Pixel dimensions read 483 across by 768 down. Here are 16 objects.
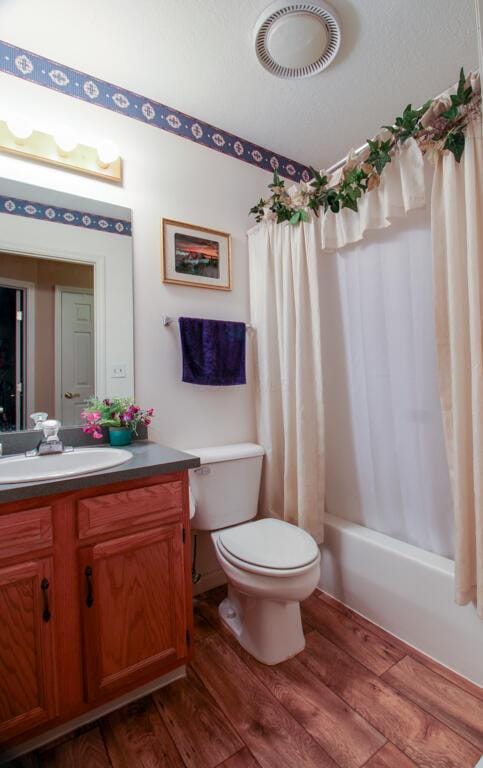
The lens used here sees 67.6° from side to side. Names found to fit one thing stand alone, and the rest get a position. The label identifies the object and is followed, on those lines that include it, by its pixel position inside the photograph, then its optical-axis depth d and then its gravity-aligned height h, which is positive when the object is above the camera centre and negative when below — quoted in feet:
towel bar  5.94 +1.28
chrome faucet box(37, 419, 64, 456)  4.50 -0.52
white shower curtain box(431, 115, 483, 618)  3.73 +0.60
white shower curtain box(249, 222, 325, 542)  5.73 +0.39
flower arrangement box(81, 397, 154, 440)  4.98 -0.25
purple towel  5.99 +0.76
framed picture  6.04 +2.46
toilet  4.36 -2.04
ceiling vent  4.38 +4.62
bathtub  4.26 -2.73
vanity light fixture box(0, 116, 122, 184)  4.82 +3.54
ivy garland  3.83 +2.99
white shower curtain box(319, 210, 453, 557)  4.68 +0.04
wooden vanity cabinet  3.30 -2.02
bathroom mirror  4.79 +1.35
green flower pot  5.06 -0.53
